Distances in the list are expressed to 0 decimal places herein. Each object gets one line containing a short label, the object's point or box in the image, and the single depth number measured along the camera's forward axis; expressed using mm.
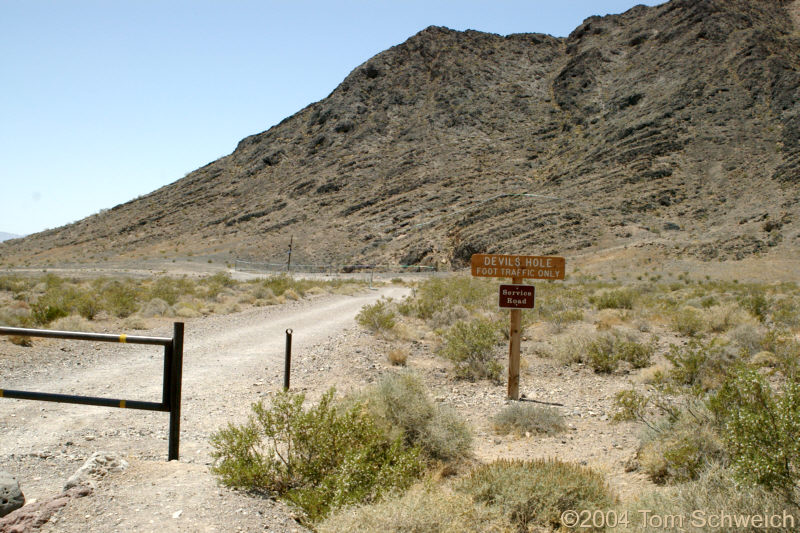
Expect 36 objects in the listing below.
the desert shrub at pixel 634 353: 11133
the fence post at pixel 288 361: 8175
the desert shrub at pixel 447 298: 19531
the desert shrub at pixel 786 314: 15145
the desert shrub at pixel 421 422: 5945
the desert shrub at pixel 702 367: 8789
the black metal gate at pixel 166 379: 4766
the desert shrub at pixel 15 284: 25294
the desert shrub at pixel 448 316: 17078
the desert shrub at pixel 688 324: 14906
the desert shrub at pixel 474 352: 10695
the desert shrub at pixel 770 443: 3709
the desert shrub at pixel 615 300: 20911
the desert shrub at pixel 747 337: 11593
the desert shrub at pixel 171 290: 20603
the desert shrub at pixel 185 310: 17516
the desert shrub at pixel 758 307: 17344
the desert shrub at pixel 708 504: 3627
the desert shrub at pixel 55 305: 13625
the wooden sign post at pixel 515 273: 9192
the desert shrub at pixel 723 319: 15164
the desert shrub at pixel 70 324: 12844
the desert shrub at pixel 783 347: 9428
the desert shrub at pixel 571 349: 11914
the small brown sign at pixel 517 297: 9391
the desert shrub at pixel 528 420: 7414
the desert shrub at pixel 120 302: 16125
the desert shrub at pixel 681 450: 5004
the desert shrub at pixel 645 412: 6146
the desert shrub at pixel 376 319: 15141
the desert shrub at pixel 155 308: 16875
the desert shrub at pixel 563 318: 16031
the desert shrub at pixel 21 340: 10609
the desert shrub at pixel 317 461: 4203
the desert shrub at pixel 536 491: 4398
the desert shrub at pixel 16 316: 13164
